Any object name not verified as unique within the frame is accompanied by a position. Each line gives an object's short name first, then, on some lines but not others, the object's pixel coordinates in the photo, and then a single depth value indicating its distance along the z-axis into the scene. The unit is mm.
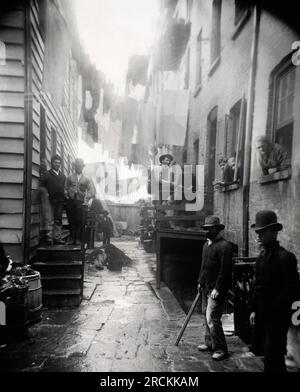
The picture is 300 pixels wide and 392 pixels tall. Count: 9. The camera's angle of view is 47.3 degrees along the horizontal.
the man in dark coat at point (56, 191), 7852
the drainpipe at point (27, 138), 6711
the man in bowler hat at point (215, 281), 4652
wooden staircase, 7027
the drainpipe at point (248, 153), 6828
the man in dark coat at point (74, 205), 8914
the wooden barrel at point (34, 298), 5805
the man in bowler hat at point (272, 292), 3398
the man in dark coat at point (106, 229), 14452
